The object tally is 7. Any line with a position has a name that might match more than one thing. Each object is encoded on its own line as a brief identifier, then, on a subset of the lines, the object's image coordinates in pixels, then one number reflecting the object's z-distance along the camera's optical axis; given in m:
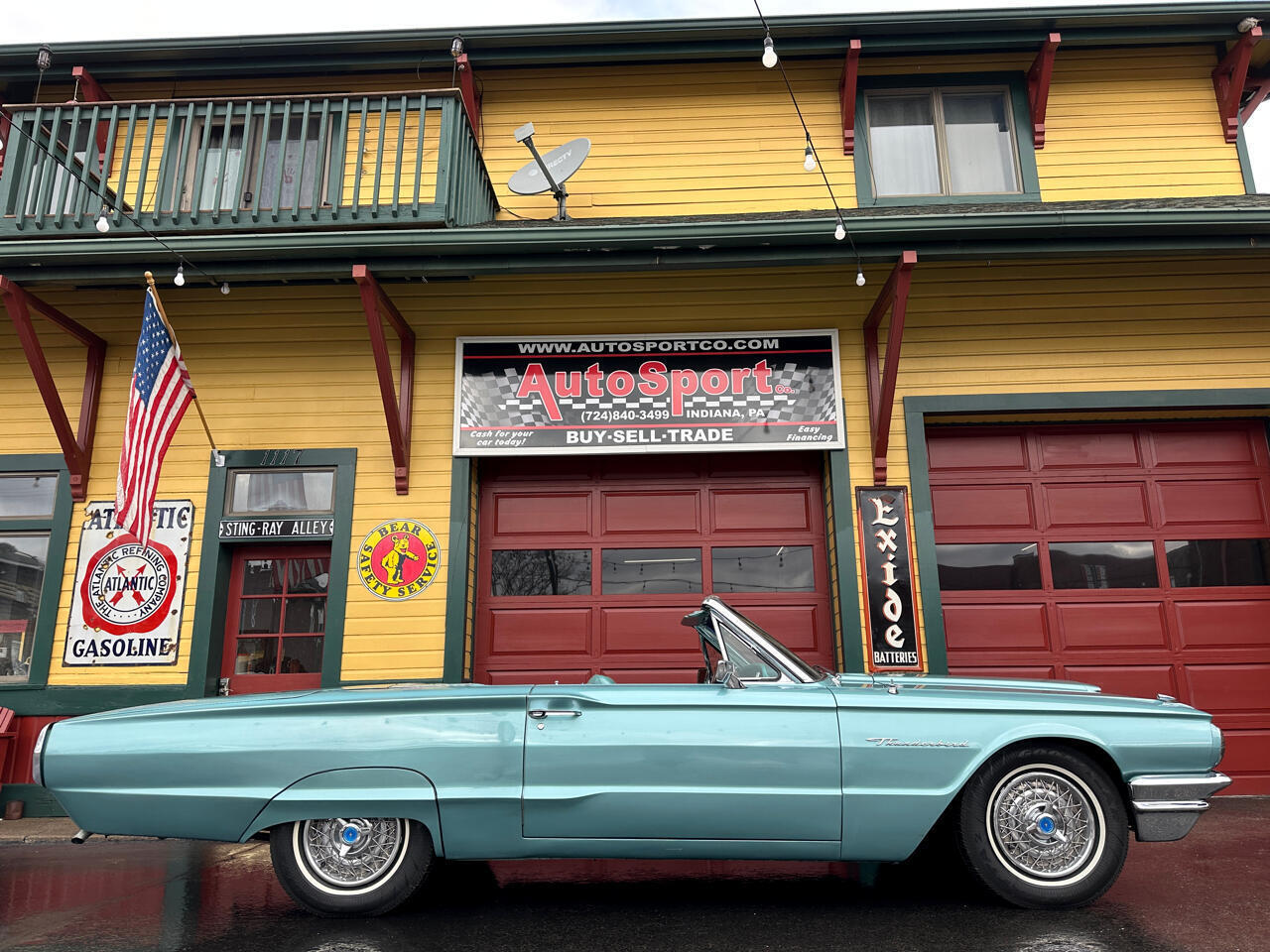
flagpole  6.69
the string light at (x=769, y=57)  5.32
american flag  6.42
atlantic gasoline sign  7.33
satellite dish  7.62
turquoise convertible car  3.73
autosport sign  7.58
